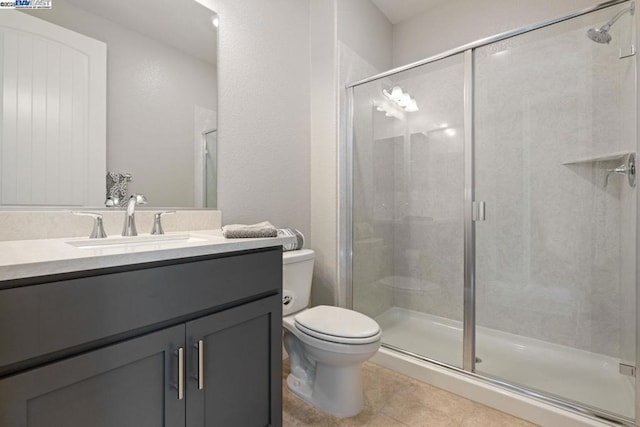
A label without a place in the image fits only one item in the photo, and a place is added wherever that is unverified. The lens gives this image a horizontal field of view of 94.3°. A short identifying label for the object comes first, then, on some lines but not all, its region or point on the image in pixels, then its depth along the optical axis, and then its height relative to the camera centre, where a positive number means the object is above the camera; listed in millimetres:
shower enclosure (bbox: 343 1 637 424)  1553 +37
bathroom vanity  592 -310
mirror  1041 +438
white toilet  1334 -602
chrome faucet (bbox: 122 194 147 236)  1148 -30
